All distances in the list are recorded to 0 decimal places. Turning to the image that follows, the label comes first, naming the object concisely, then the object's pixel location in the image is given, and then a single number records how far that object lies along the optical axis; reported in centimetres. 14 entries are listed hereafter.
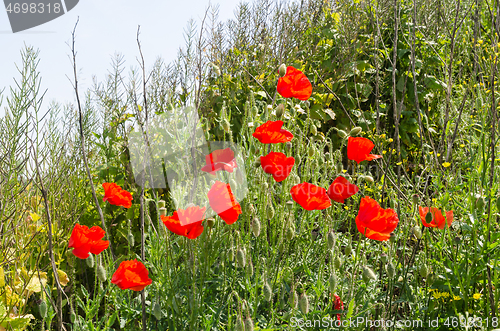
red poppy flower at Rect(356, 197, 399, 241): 208
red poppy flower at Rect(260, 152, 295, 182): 214
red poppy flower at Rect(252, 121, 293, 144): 218
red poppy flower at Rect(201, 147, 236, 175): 223
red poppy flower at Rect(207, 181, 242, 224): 206
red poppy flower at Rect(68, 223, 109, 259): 209
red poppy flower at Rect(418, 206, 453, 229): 219
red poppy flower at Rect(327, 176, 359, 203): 215
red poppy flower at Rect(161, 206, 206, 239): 202
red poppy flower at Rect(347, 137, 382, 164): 223
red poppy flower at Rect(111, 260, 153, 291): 204
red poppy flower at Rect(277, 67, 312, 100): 228
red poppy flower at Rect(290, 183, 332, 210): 211
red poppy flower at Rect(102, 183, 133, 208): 226
